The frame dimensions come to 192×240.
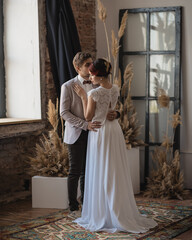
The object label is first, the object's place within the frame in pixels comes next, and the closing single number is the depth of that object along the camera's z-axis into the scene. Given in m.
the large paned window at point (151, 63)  6.02
